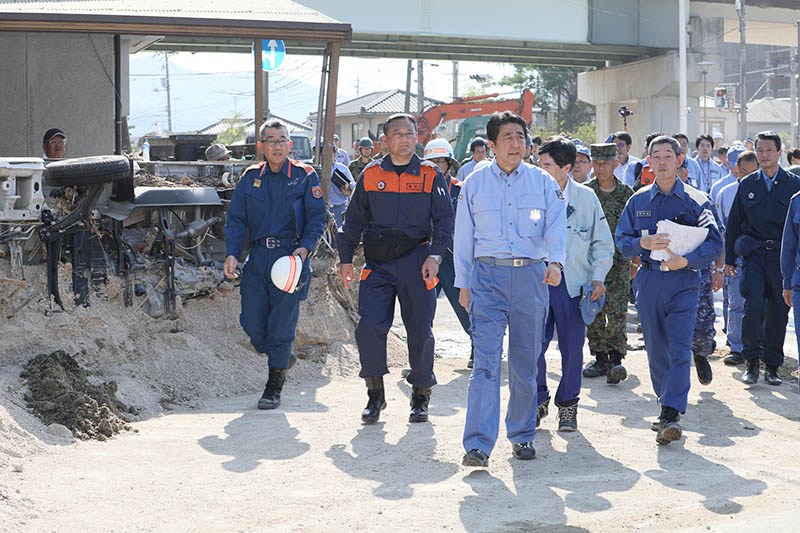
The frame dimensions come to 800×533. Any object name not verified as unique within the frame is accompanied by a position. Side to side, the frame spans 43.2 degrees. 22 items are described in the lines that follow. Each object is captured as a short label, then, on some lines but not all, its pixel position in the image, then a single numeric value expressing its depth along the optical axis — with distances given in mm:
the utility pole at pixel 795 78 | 43138
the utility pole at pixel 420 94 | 47228
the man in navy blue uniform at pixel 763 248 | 8328
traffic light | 52516
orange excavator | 27734
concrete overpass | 29828
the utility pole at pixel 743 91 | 36184
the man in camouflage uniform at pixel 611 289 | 8211
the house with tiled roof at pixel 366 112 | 63406
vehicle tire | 7473
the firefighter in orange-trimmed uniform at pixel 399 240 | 6602
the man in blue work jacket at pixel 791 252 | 7270
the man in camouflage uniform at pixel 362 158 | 14972
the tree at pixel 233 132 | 67688
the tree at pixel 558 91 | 65562
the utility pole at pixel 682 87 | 32534
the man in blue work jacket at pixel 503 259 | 5492
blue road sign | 9562
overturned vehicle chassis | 7230
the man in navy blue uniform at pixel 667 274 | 6281
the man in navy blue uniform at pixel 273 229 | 7148
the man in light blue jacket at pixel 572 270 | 6496
